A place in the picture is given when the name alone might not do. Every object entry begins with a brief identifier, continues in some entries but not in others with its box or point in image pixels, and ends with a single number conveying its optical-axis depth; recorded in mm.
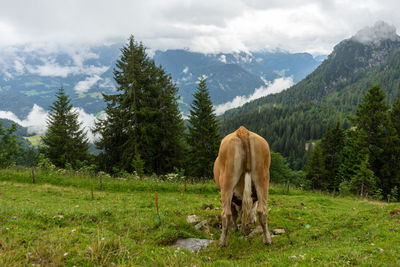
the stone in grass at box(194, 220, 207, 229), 7090
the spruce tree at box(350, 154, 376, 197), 28172
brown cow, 5797
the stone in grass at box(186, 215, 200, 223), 7442
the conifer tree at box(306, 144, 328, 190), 43344
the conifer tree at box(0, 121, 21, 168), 27094
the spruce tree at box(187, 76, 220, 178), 33594
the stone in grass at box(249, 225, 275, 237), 6531
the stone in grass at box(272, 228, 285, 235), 6808
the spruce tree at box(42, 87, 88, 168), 36562
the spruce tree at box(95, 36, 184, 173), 27875
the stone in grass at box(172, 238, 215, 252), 5750
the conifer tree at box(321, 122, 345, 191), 44000
